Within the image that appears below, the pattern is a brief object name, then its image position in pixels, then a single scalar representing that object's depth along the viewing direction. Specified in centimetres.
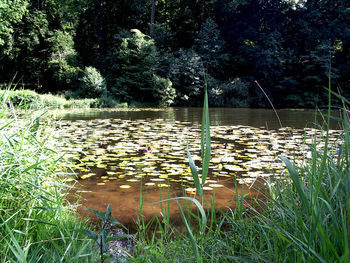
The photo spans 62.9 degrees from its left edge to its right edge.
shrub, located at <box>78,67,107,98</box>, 1661
